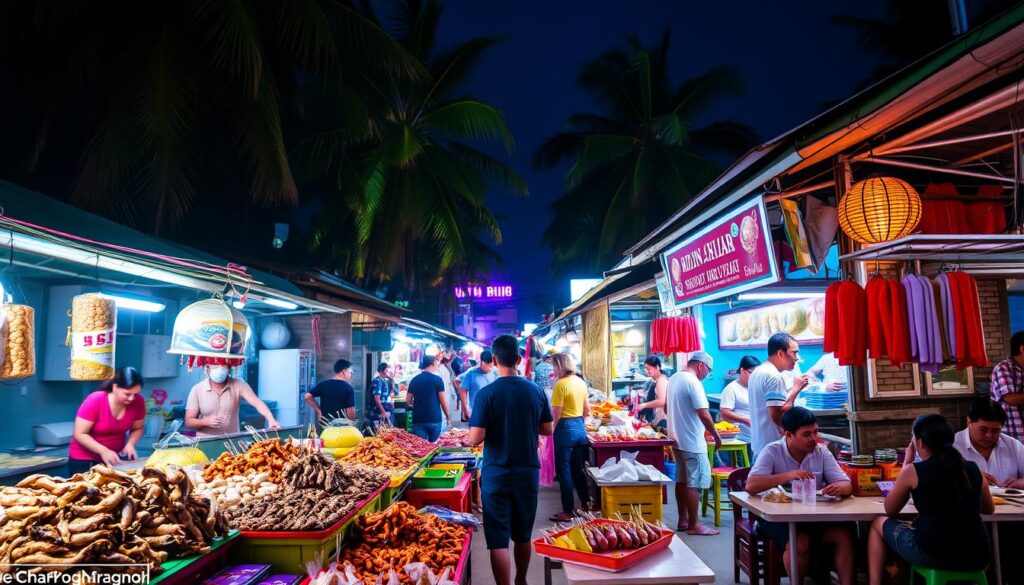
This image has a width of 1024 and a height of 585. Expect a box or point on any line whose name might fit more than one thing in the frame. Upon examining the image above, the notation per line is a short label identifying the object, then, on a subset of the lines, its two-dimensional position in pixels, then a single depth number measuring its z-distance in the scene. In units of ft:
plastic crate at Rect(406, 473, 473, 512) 17.62
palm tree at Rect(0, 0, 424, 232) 26.76
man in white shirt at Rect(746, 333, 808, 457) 18.99
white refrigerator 39.81
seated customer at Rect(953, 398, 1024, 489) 14.52
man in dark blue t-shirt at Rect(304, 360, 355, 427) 30.14
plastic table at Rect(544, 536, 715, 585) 10.25
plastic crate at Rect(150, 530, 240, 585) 8.03
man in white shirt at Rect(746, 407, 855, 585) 14.05
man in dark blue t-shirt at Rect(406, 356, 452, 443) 31.09
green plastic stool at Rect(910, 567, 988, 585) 11.79
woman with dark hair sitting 11.54
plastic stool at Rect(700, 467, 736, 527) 22.95
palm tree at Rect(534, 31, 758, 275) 57.77
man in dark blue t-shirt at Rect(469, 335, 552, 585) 14.57
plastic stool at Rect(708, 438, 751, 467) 26.59
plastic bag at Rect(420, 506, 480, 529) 14.79
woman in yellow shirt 24.49
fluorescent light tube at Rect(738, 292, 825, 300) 31.09
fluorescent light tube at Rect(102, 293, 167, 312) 27.76
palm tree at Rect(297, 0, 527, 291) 49.67
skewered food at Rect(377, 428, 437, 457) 20.77
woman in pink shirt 18.35
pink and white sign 16.07
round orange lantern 14.15
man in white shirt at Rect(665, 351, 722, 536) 21.85
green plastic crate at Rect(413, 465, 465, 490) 17.98
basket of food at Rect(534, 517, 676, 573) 10.69
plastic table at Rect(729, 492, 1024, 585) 12.92
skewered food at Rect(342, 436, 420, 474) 16.71
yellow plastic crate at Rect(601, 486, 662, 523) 18.61
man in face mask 21.68
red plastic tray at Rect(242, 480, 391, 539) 10.32
